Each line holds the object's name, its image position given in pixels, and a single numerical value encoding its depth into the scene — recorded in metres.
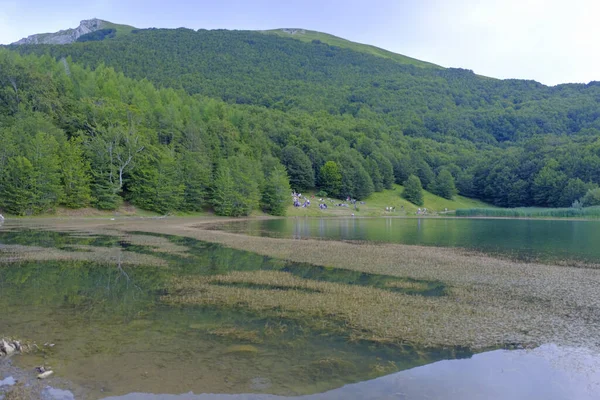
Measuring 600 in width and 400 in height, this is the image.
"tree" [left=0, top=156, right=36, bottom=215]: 56.38
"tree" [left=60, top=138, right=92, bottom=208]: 61.66
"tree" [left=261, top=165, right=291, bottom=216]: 85.69
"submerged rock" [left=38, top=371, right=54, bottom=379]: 9.07
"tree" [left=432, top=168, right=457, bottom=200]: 134.75
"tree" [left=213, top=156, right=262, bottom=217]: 76.69
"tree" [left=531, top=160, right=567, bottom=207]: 118.31
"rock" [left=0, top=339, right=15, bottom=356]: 10.30
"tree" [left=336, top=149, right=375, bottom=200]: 114.44
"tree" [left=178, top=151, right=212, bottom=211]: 76.00
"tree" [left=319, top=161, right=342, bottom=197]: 113.94
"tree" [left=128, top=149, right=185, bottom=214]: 70.69
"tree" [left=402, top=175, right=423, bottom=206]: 122.19
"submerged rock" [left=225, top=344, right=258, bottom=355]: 10.76
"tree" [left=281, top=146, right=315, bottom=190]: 113.88
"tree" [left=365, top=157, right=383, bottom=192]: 123.76
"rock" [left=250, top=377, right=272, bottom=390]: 8.98
